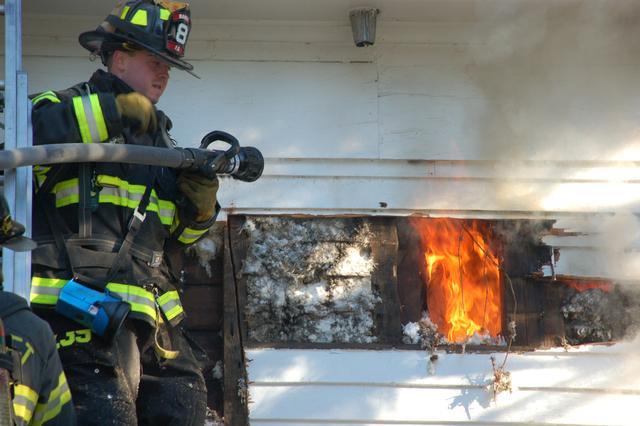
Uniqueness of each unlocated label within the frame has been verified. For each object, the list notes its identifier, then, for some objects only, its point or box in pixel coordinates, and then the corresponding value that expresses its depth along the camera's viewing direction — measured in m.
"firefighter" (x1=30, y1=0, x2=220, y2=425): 8.79
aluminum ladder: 8.65
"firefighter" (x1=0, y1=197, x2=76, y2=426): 6.41
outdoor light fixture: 12.27
